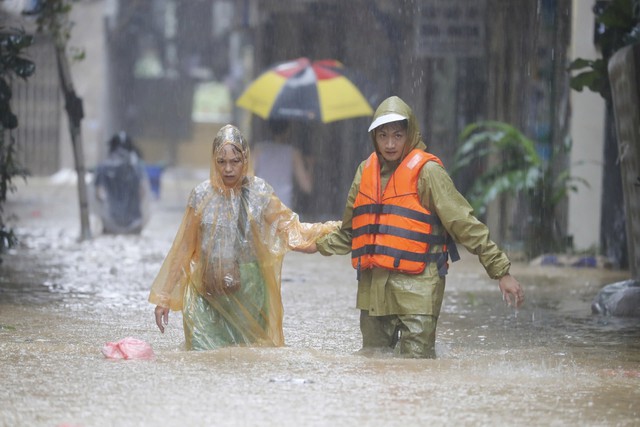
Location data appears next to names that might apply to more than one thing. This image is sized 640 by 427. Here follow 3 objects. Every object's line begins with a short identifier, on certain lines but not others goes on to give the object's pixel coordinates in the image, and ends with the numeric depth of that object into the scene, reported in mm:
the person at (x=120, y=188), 31734
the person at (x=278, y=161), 29297
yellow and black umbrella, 31266
